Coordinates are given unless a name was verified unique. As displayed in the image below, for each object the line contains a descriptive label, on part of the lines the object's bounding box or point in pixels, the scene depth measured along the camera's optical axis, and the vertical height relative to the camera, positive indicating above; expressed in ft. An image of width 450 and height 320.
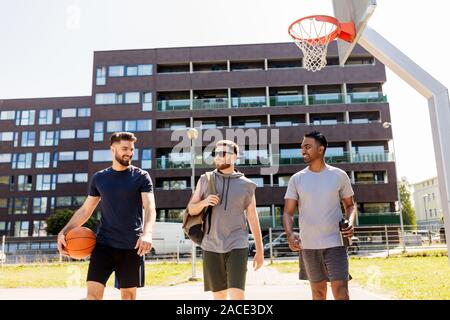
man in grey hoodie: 14.33 +0.43
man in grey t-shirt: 14.70 +0.68
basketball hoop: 20.47 +11.91
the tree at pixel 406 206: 207.76 +14.68
